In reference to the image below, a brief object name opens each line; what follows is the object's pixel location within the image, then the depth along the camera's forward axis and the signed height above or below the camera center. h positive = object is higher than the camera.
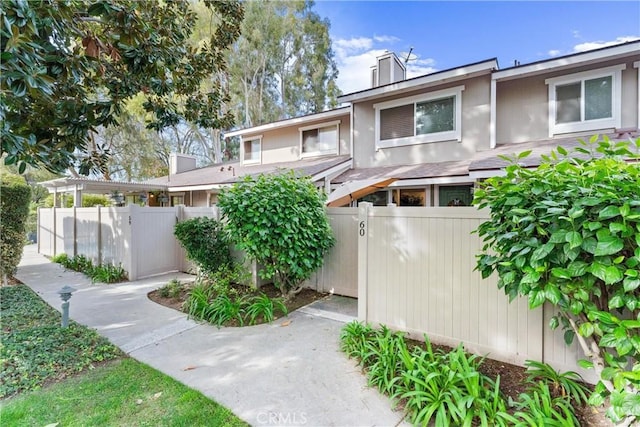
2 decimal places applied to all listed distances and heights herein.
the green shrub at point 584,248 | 2.12 -0.26
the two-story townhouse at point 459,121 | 7.65 +2.86
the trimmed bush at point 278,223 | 5.39 -0.19
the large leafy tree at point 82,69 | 2.72 +2.05
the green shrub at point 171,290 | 6.55 -1.70
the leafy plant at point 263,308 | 5.20 -1.69
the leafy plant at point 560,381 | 2.89 -1.67
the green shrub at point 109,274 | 7.84 -1.64
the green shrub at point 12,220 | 7.28 -0.20
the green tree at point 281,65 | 23.39 +12.34
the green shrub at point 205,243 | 6.78 -0.69
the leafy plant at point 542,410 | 2.41 -1.66
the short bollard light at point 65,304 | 4.74 -1.45
